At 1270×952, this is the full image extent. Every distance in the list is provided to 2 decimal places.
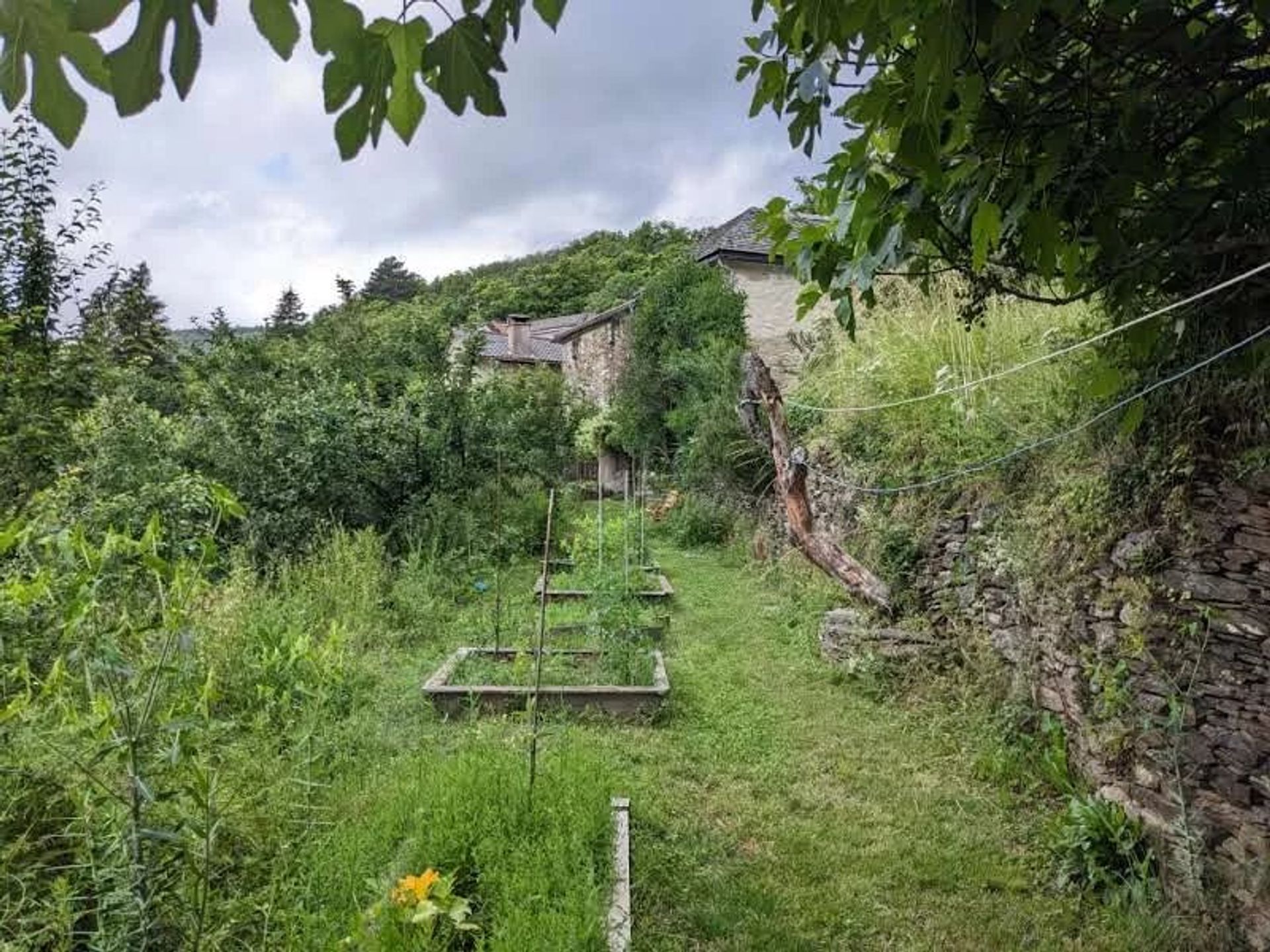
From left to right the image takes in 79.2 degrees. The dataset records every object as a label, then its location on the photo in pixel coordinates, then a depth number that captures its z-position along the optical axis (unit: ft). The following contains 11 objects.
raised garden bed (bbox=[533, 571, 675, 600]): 25.08
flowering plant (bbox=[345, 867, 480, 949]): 6.86
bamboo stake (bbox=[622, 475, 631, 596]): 21.65
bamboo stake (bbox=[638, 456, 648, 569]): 29.96
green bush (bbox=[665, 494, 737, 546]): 37.04
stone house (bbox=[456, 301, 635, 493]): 59.00
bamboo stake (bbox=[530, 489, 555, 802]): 10.21
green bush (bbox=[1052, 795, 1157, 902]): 9.80
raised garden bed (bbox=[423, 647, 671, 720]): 15.30
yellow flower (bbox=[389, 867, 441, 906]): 7.14
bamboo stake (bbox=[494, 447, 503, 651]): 27.73
